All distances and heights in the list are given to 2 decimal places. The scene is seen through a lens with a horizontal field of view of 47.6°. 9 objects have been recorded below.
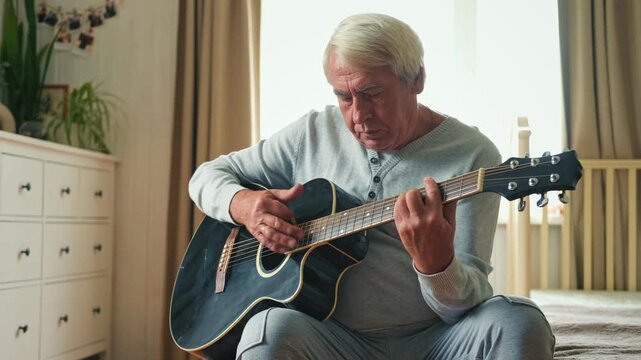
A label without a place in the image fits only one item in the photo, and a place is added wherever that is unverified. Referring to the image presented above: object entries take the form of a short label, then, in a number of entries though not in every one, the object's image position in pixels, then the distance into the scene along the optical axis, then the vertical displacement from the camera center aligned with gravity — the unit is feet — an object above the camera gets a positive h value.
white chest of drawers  7.51 -0.33
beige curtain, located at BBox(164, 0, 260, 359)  9.57 +1.60
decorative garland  10.18 +2.78
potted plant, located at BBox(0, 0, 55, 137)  9.25 +1.95
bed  4.73 -0.82
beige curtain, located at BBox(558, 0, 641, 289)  8.70 +1.44
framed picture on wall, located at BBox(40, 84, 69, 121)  10.12 +1.69
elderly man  3.72 -0.04
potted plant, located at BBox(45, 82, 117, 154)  9.41 +1.34
